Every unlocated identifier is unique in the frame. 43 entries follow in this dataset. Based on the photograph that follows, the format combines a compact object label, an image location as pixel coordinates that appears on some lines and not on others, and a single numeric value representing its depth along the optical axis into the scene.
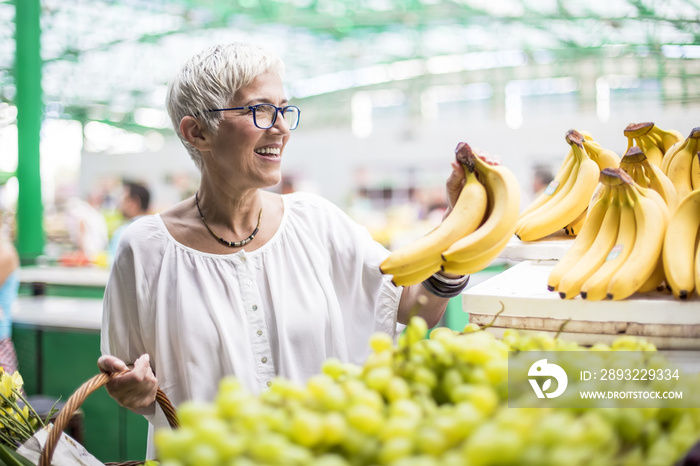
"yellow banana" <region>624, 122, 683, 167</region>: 1.66
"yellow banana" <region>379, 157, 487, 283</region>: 1.23
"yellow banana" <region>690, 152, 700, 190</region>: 1.47
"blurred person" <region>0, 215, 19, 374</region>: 3.34
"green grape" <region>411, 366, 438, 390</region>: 0.79
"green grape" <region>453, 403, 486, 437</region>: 0.65
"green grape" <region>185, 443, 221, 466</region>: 0.61
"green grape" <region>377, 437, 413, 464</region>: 0.63
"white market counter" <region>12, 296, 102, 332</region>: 3.51
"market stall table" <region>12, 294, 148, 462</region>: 3.31
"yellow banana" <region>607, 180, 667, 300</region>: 1.18
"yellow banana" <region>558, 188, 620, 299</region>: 1.23
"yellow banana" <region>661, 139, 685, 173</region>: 1.53
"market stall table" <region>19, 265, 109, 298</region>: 4.50
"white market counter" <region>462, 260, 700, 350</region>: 1.18
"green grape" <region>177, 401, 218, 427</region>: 0.67
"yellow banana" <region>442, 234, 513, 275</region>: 1.21
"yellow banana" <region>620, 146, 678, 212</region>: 1.41
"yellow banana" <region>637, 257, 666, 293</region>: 1.29
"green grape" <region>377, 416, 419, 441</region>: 0.65
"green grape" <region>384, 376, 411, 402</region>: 0.75
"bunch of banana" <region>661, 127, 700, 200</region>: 1.48
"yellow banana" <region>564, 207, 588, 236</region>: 1.71
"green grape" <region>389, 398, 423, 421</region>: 0.69
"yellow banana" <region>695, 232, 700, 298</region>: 1.17
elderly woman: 1.52
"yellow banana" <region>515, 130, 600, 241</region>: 1.60
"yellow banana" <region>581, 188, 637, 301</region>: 1.20
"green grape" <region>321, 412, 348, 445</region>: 0.66
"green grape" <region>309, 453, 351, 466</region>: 0.60
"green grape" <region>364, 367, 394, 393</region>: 0.78
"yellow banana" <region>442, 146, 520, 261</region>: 1.18
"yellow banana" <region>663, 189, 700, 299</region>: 1.17
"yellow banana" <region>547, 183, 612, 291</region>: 1.34
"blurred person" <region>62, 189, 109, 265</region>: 6.63
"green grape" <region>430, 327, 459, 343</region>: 0.88
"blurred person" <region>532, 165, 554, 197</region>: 6.06
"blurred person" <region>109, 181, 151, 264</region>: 4.95
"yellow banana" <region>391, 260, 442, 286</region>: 1.25
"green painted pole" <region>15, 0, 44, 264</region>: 6.32
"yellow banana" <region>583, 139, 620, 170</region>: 1.69
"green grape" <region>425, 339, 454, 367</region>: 0.82
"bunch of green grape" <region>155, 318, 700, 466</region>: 0.62
